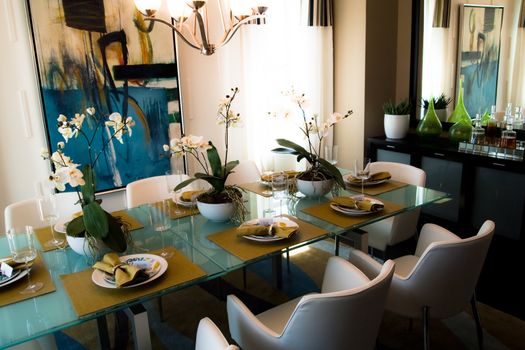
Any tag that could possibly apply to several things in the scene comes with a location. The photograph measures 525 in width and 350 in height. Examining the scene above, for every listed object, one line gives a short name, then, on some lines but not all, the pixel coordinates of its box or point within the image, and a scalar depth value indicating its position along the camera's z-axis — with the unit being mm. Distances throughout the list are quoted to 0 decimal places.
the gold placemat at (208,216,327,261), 1718
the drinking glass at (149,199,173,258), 2033
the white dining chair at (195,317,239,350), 1200
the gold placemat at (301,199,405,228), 2018
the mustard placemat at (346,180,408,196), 2484
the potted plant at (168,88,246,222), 2037
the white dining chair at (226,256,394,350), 1346
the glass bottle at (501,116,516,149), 2984
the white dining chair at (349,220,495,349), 1683
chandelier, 2178
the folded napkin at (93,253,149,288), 1456
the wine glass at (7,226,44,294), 1518
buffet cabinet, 3004
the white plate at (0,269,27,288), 1507
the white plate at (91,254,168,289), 1482
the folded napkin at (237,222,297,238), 1823
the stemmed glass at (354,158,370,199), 2580
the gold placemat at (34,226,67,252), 1858
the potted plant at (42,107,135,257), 1575
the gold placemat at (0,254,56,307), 1446
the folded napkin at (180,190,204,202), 2307
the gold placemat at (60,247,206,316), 1391
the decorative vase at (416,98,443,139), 3602
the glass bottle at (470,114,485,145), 3178
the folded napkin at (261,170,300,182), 2623
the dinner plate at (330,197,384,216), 2076
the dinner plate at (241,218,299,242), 1790
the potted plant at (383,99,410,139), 3717
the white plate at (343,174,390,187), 2569
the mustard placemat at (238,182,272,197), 2556
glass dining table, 1324
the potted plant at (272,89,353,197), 2301
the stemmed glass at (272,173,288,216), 2270
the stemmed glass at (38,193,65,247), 1826
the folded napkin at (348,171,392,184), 2611
